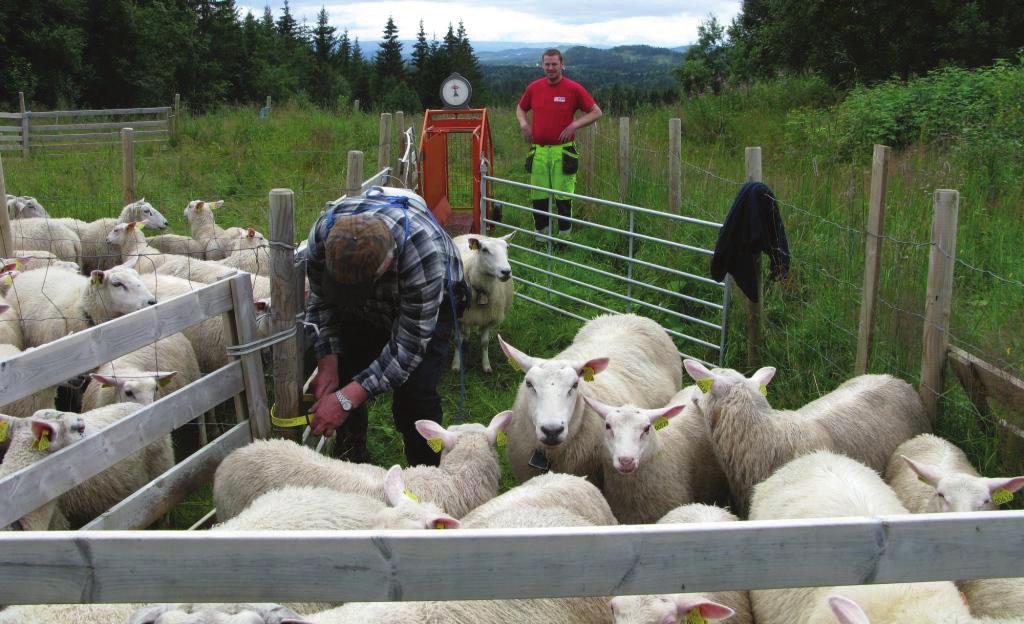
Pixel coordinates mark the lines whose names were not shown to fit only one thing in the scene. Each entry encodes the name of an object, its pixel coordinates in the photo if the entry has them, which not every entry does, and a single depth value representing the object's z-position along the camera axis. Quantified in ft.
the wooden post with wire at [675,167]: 28.17
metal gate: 21.66
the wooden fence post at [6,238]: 20.34
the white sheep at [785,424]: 14.20
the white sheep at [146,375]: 15.72
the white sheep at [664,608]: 8.81
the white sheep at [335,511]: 10.61
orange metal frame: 32.53
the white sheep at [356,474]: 12.71
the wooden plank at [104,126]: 59.98
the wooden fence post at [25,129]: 58.85
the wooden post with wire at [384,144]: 32.30
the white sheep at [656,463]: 13.52
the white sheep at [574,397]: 14.17
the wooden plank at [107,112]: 61.83
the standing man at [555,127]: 31.94
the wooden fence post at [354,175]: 20.94
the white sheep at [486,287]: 22.36
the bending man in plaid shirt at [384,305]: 12.73
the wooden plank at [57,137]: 60.64
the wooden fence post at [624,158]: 33.99
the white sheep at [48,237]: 27.91
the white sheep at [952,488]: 10.11
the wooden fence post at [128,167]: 32.68
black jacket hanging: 17.83
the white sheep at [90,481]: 12.10
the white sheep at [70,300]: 18.99
